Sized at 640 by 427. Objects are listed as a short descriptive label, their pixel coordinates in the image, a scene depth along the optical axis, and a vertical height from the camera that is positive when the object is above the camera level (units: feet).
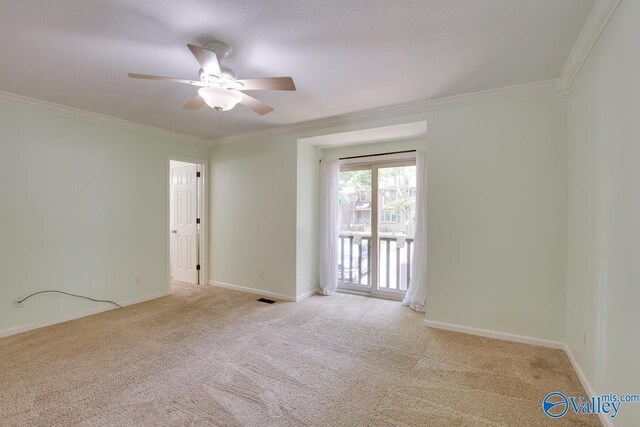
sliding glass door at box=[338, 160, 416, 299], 13.87 -0.86
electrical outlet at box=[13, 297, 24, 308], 9.98 -3.21
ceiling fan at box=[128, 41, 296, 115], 6.49 +2.88
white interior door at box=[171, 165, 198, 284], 16.58 -0.81
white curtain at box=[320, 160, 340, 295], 14.84 -1.05
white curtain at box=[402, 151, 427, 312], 12.62 -1.23
